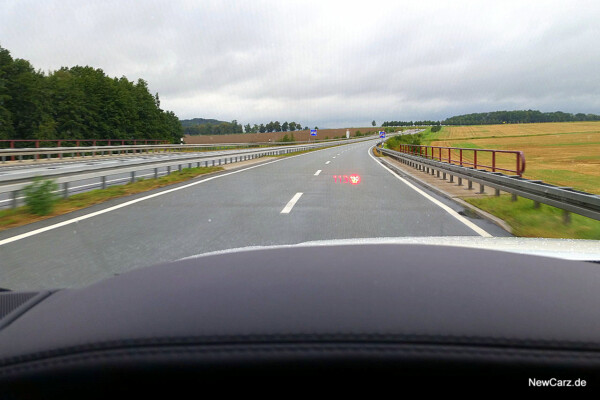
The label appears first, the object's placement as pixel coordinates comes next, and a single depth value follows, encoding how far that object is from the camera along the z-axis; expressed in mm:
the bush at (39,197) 8891
